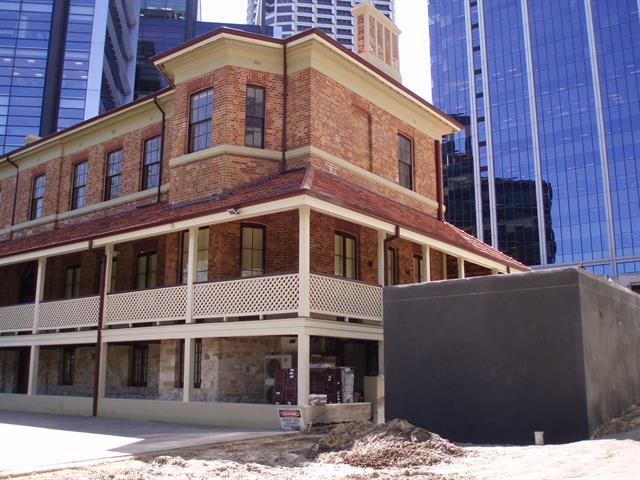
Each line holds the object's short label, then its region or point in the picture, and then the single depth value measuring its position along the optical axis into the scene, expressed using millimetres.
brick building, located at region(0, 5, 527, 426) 15539
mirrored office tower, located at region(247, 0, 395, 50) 152375
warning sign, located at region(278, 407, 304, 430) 13359
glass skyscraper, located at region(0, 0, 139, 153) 74125
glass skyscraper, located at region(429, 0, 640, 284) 80562
